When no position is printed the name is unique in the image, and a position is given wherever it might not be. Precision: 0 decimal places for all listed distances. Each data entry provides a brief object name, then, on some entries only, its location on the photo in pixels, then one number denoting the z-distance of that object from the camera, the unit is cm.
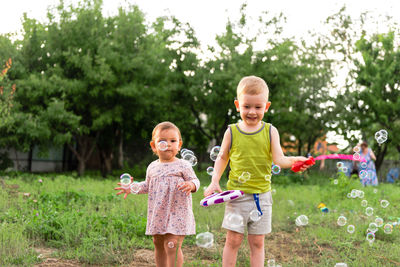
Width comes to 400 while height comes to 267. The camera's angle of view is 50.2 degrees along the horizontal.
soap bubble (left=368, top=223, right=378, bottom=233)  568
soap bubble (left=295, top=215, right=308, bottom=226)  403
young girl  347
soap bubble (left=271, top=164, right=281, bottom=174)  407
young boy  332
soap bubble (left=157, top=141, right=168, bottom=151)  352
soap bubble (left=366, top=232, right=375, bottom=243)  523
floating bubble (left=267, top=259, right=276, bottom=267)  393
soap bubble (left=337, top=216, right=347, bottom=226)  501
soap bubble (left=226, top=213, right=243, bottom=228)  328
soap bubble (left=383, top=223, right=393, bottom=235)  522
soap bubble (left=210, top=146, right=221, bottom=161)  415
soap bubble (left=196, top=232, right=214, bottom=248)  323
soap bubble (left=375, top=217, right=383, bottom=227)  562
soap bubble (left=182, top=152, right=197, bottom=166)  392
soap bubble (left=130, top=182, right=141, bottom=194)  366
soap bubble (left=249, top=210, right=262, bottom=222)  334
